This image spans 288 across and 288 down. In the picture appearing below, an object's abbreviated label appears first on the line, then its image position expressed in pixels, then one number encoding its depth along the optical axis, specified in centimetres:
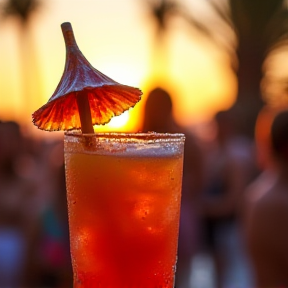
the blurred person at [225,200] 518
